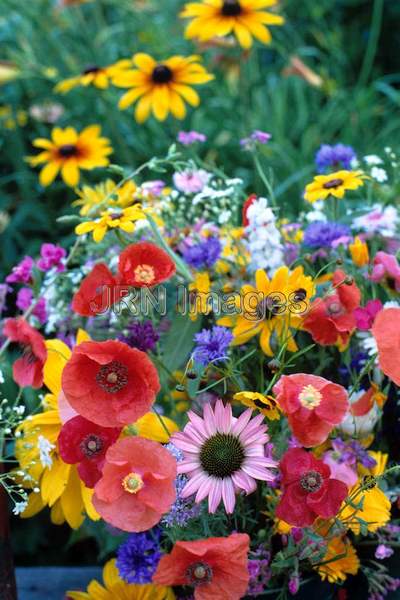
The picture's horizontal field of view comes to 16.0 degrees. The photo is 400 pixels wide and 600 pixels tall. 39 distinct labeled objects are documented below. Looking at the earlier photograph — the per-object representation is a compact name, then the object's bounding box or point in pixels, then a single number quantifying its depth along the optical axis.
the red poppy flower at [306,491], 0.99
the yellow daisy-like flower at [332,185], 1.17
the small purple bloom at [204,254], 1.18
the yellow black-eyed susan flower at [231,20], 1.63
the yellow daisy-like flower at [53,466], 1.10
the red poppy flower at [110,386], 0.98
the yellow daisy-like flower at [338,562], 1.08
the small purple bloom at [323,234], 1.20
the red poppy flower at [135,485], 0.95
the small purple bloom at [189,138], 1.36
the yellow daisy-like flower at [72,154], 1.62
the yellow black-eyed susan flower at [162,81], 1.60
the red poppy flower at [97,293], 1.08
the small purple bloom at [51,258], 1.23
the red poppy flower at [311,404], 0.96
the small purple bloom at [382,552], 1.07
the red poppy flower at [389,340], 0.98
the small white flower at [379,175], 1.26
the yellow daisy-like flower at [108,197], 1.23
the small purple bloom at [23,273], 1.22
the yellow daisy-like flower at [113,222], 1.09
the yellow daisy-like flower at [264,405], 0.99
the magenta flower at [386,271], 1.13
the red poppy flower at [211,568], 0.96
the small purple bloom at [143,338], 1.11
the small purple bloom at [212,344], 1.05
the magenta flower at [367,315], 1.11
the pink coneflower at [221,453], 0.99
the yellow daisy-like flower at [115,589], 1.12
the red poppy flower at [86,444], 1.02
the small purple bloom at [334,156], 1.30
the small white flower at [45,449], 1.06
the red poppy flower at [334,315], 1.10
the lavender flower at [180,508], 1.02
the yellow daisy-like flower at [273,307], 1.09
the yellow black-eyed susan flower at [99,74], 1.67
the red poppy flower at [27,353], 1.09
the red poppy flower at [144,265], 1.05
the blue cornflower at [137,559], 1.07
